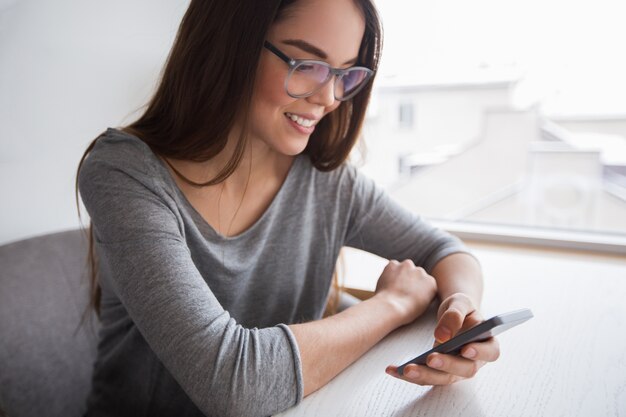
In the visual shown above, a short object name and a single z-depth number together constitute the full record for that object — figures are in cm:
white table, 68
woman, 71
